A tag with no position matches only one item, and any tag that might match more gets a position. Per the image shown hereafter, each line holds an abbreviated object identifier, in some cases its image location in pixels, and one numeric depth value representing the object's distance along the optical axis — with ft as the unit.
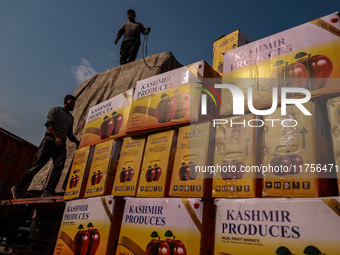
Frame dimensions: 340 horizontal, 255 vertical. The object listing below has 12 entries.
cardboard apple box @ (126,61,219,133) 8.00
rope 15.42
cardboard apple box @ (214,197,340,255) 4.74
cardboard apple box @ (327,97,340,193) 5.19
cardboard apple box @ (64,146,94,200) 10.09
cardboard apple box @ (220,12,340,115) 5.97
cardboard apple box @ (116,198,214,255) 6.24
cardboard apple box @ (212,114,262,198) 5.92
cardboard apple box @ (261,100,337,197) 5.24
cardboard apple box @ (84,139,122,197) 9.15
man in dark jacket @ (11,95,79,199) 13.03
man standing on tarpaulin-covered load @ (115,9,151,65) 20.52
